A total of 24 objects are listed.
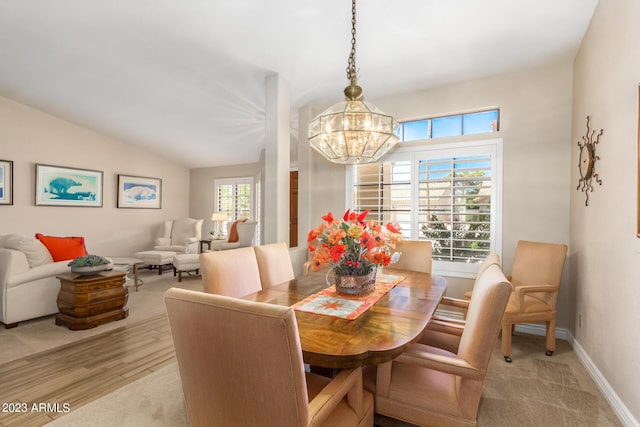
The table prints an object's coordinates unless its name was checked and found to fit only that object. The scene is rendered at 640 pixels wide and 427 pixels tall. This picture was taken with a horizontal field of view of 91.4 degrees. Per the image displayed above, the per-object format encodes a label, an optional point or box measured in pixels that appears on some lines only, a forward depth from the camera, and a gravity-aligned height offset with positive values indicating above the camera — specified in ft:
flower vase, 6.31 -1.48
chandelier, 6.43 +1.73
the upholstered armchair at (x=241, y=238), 19.52 -1.79
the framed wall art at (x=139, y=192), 21.03 +1.14
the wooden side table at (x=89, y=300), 10.55 -3.23
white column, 11.78 +2.08
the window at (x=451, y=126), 11.24 +3.29
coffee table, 16.01 -2.88
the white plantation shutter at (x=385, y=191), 12.48 +0.82
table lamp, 22.58 -0.64
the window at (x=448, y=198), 11.03 +0.51
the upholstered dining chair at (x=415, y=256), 9.36 -1.36
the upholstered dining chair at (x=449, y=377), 4.13 -2.45
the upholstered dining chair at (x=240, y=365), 2.94 -1.59
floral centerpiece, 6.16 -0.76
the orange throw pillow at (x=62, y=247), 12.60 -1.65
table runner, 5.29 -1.71
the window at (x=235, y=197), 23.56 +0.96
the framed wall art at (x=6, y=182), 15.88 +1.25
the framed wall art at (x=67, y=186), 17.35 +1.24
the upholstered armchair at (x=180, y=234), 21.61 -1.81
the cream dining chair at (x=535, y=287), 8.52 -2.11
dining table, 3.89 -1.73
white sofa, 10.41 -2.51
